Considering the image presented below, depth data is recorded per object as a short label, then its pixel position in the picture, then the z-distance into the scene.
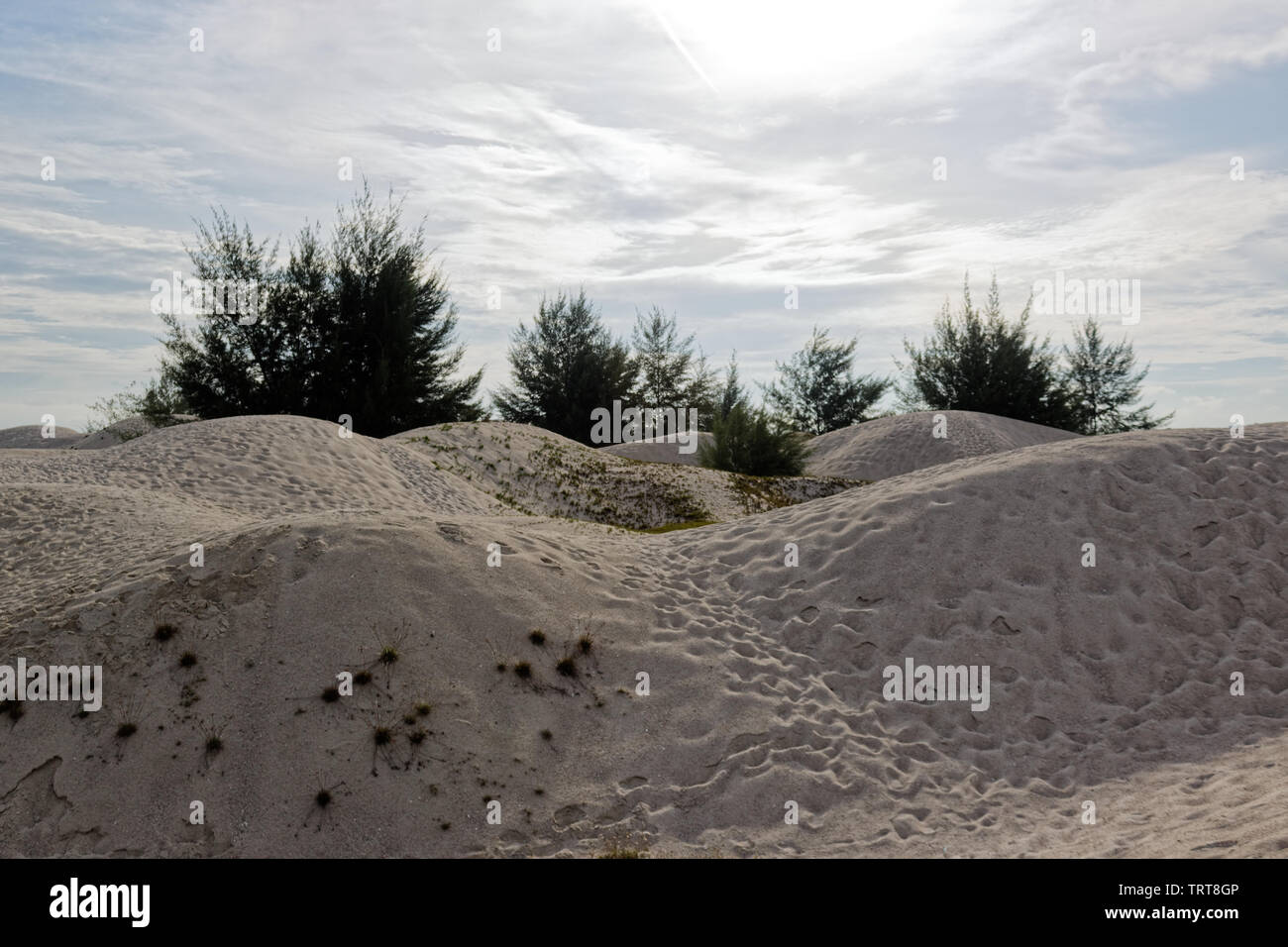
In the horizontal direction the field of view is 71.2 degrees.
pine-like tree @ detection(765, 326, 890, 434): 37.19
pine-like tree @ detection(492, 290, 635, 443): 33.25
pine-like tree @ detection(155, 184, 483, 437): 25.31
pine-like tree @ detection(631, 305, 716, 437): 39.97
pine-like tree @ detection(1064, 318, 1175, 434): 35.72
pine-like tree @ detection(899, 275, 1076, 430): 33.12
